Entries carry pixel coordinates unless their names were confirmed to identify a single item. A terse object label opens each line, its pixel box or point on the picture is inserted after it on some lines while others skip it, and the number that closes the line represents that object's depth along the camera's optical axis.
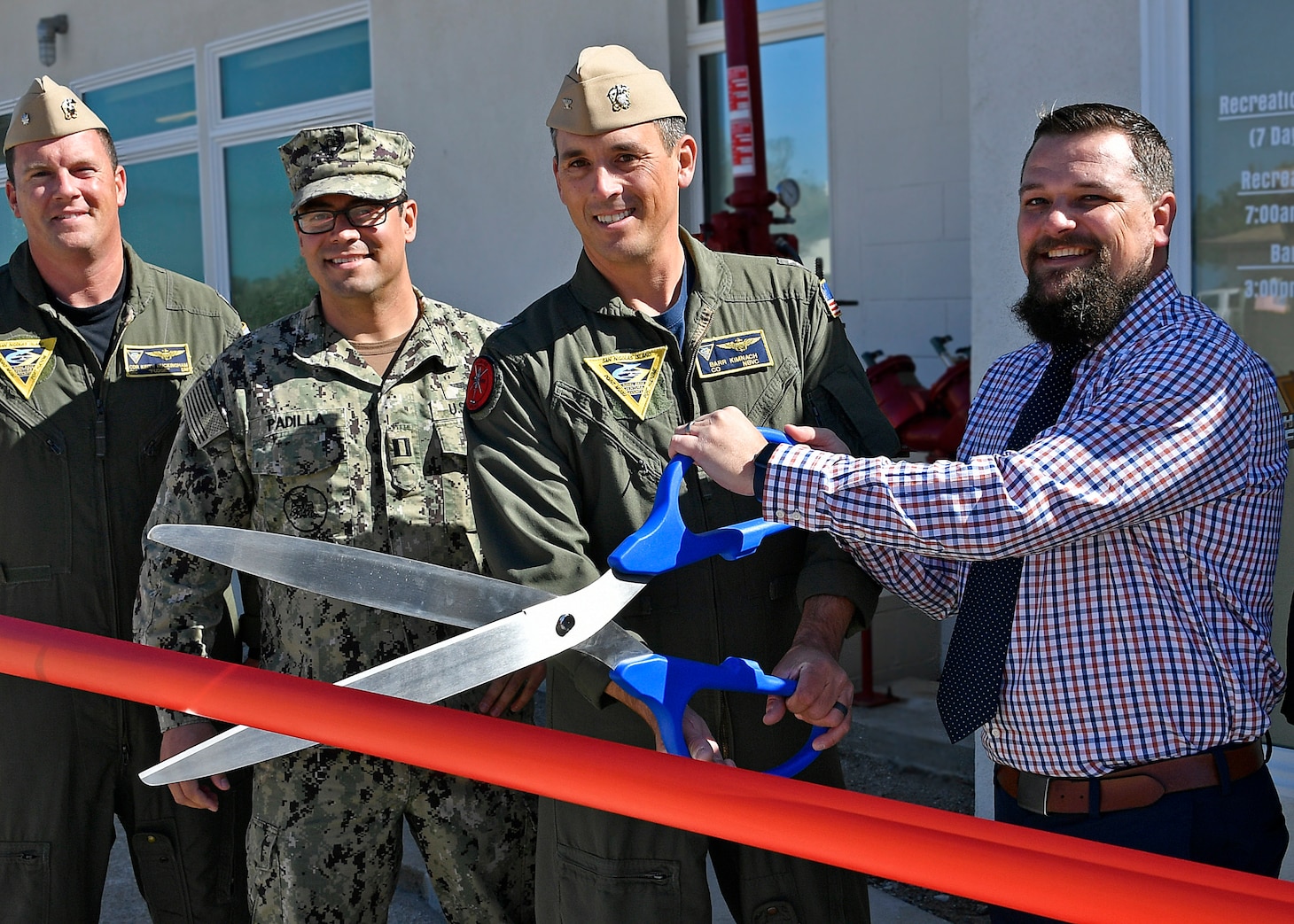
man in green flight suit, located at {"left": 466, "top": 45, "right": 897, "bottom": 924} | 2.29
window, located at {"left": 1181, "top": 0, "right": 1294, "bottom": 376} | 3.11
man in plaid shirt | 1.80
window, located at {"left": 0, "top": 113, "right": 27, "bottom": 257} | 9.94
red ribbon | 1.25
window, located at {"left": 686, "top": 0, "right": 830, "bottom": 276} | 5.93
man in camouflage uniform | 2.66
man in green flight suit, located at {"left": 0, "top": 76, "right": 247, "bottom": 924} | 2.97
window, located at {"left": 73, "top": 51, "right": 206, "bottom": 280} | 8.70
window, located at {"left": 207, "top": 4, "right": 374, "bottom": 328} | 7.43
